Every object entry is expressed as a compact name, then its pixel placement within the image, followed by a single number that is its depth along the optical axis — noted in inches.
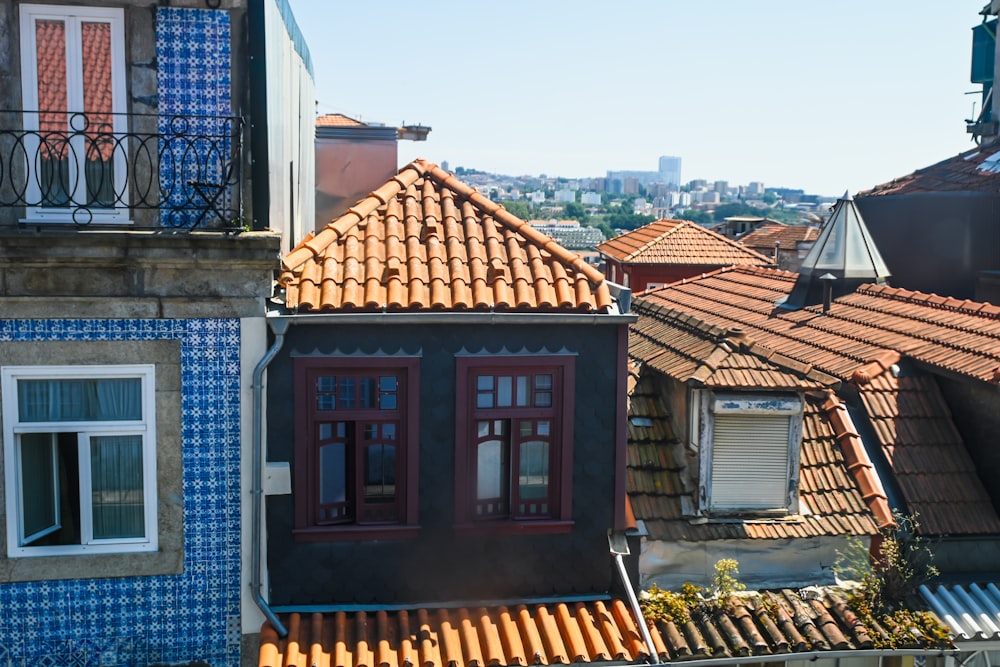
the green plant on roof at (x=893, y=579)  332.5
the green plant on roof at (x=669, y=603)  334.6
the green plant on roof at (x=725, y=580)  343.3
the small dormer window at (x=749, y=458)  360.5
